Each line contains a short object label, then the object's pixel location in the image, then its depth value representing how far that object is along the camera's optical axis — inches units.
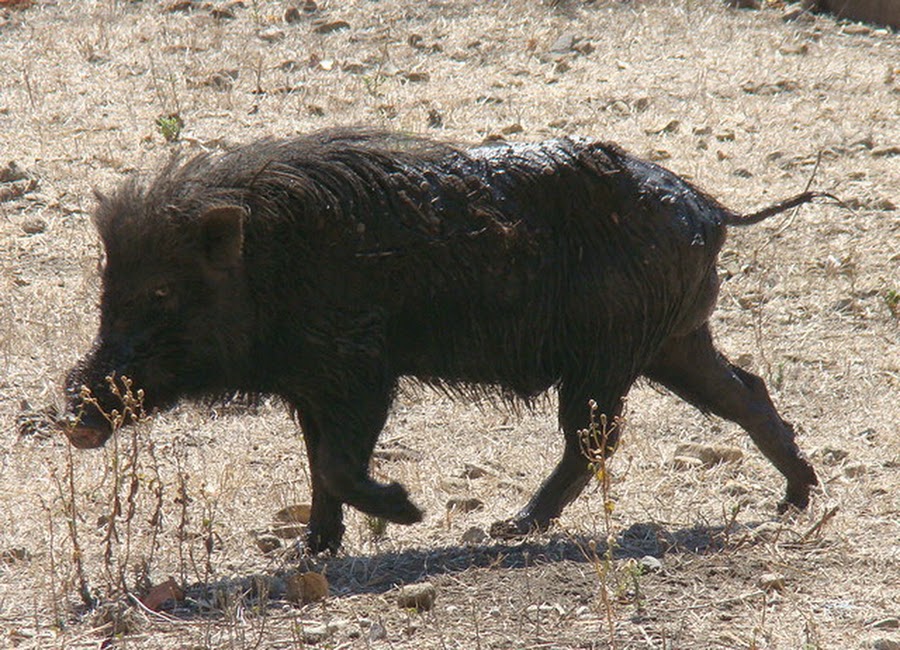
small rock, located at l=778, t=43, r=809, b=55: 895.1
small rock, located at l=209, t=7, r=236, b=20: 920.9
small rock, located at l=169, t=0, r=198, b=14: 934.4
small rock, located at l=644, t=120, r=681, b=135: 776.3
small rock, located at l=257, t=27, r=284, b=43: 900.0
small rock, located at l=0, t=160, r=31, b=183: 728.3
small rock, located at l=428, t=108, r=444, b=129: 780.6
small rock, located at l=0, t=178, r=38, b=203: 714.2
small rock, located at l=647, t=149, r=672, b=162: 740.6
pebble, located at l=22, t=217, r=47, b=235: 687.1
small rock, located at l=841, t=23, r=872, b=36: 936.3
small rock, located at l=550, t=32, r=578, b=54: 889.5
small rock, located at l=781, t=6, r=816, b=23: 950.4
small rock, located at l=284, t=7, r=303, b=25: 920.3
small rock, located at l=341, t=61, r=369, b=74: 858.1
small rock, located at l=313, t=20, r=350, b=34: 912.9
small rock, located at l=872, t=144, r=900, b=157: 761.3
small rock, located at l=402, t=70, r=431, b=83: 843.4
